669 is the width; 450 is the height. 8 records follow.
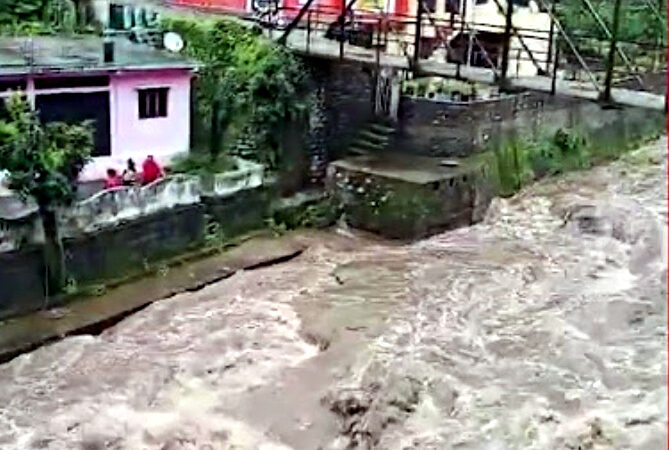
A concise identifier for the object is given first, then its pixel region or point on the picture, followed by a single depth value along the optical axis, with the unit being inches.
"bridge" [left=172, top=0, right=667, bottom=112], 533.4
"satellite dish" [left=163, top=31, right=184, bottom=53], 618.0
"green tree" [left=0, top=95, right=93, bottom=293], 418.9
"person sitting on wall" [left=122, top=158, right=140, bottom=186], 507.1
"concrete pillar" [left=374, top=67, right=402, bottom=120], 642.2
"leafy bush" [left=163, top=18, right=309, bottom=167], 579.8
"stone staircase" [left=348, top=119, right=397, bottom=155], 644.7
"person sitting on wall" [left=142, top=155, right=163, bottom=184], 511.8
